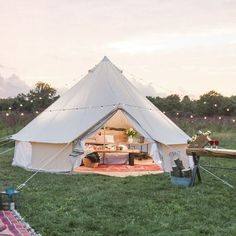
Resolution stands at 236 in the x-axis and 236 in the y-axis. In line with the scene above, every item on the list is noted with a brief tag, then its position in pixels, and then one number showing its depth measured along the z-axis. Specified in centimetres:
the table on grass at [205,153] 566
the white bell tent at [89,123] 750
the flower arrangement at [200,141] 606
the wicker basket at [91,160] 822
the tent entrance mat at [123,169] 762
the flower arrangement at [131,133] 972
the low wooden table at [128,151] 843
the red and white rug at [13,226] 378
